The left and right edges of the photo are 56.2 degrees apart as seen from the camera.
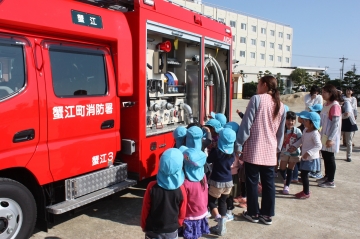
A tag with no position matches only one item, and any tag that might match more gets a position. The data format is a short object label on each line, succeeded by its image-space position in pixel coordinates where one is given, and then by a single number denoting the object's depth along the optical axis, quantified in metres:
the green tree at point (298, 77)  49.73
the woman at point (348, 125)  8.03
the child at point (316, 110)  6.50
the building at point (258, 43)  53.44
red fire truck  3.19
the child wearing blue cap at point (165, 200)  2.87
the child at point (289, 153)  5.70
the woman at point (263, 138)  4.20
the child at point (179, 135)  4.63
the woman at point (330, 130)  5.87
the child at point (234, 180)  4.50
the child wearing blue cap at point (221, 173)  4.02
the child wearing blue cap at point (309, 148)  5.25
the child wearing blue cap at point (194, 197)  3.33
